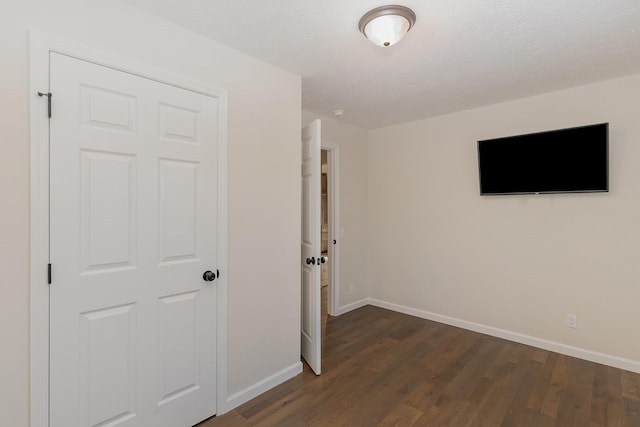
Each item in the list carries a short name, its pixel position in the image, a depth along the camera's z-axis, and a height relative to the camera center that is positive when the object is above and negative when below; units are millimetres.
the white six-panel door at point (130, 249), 1478 -201
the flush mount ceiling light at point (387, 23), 1646 +1046
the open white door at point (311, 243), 2555 -261
